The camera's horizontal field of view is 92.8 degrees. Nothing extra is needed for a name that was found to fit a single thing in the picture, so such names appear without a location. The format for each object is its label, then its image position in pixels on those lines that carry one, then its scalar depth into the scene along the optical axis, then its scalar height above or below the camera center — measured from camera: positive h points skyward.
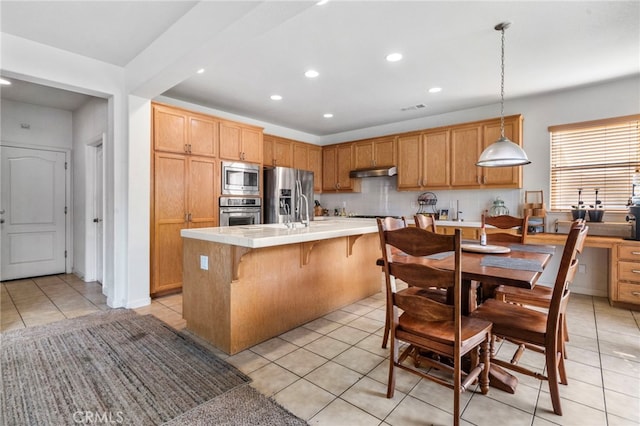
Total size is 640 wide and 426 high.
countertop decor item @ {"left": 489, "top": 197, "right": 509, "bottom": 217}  4.48 +0.03
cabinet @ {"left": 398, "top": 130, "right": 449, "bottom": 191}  4.82 +0.81
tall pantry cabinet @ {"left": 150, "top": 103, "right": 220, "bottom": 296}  3.68 +0.35
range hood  5.34 +0.70
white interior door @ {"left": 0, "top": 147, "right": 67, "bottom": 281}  4.52 -0.02
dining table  1.55 -0.33
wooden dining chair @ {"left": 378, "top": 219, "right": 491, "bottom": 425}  1.46 -0.56
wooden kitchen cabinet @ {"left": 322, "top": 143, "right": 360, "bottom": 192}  6.14 +0.86
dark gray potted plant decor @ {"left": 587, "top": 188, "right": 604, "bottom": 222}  3.77 -0.04
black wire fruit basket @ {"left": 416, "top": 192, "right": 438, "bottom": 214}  5.24 +0.14
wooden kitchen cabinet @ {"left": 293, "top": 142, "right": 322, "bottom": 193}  6.01 +1.04
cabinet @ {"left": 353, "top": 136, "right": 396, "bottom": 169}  5.45 +1.07
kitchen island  2.33 -0.60
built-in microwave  4.41 +0.48
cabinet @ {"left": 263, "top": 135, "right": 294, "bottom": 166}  5.48 +1.10
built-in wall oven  4.39 -0.01
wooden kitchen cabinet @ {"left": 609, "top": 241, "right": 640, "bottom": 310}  3.32 -0.73
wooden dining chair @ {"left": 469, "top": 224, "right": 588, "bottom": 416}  1.61 -0.65
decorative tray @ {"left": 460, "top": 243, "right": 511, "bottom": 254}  2.18 -0.29
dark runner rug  1.68 -1.11
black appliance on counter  3.39 -0.11
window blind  3.75 +0.64
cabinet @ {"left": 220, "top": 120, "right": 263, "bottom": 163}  4.38 +1.03
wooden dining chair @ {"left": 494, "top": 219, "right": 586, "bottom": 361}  2.13 -0.63
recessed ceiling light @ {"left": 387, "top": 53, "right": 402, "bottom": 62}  3.04 +1.56
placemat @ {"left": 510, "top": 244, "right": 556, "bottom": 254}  2.31 -0.31
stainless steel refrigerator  5.12 +0.29
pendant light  2.55 +0.48
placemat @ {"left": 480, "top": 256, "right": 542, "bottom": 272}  1.73 -0.32
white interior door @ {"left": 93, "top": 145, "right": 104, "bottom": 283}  4.43 -0.01
